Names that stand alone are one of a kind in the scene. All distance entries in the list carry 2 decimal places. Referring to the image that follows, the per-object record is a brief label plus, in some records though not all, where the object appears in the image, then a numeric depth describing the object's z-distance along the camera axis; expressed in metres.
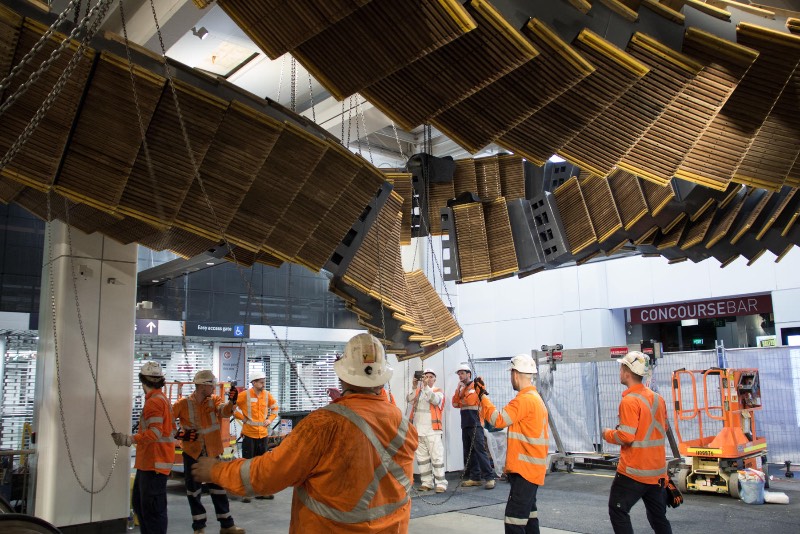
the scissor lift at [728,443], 10.16
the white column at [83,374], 8.09
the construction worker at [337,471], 3.04
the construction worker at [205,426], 7.56
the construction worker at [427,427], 11.28
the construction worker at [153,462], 6.80
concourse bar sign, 18.61
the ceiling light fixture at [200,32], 8.79
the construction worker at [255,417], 10.80
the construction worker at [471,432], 11.52
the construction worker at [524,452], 5.55
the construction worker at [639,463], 5.58
